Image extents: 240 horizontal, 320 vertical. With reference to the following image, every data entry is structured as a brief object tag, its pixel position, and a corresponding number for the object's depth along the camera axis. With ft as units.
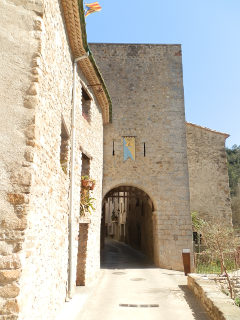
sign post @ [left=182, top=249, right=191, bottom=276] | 31.71
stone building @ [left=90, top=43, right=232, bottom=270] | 36.94
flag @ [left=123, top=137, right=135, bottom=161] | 38.78
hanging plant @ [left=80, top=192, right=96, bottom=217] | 25.44
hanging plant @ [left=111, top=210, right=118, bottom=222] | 92.43
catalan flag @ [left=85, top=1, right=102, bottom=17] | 27.45
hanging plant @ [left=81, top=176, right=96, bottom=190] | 26.37
